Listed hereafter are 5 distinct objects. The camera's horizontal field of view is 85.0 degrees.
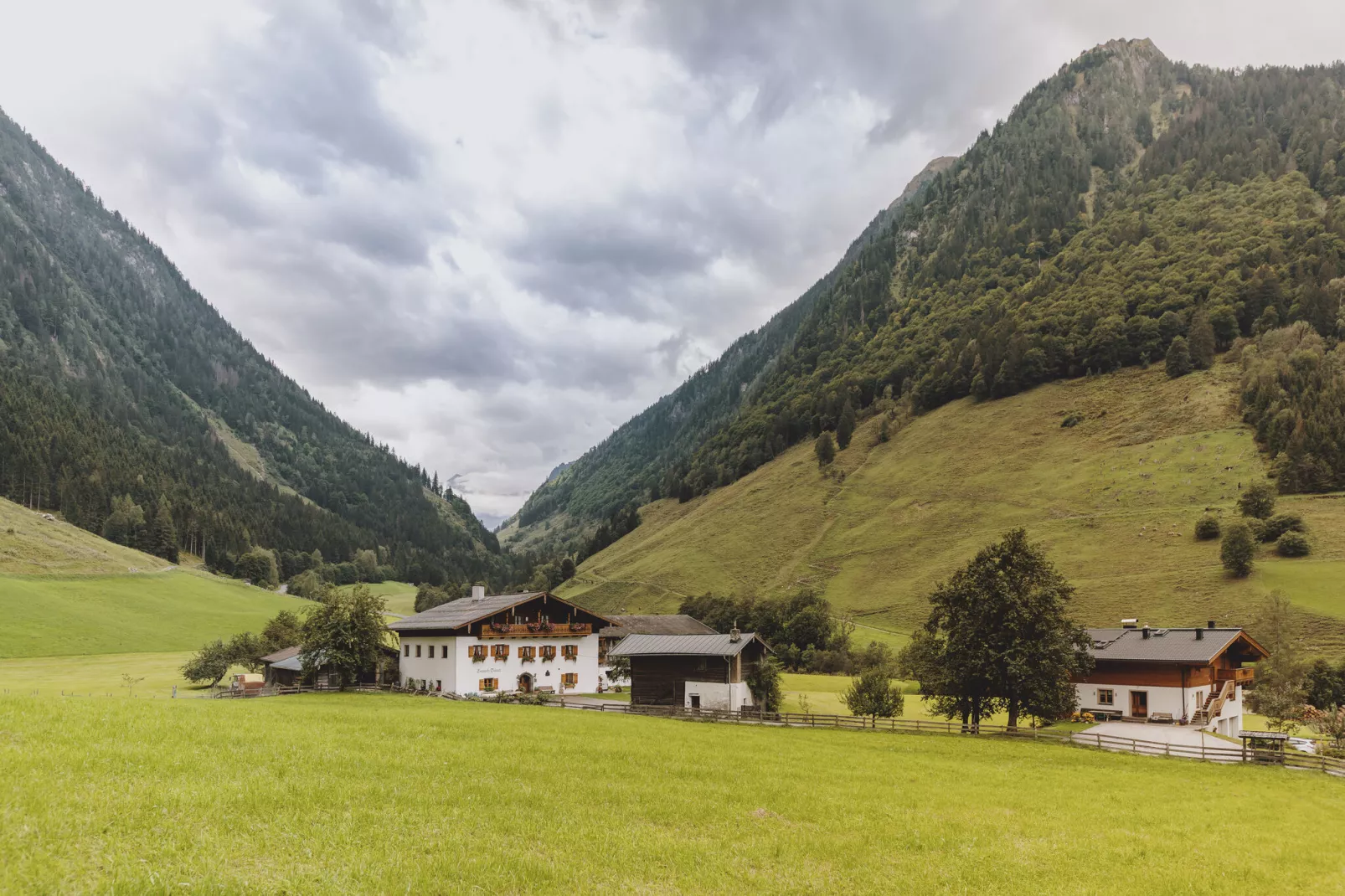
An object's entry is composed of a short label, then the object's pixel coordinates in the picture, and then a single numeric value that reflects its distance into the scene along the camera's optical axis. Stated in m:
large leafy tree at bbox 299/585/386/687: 64.50
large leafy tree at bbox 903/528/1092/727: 47.22
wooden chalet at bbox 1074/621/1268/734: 56.16
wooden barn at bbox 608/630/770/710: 62.38
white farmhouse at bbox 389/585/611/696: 69.19
